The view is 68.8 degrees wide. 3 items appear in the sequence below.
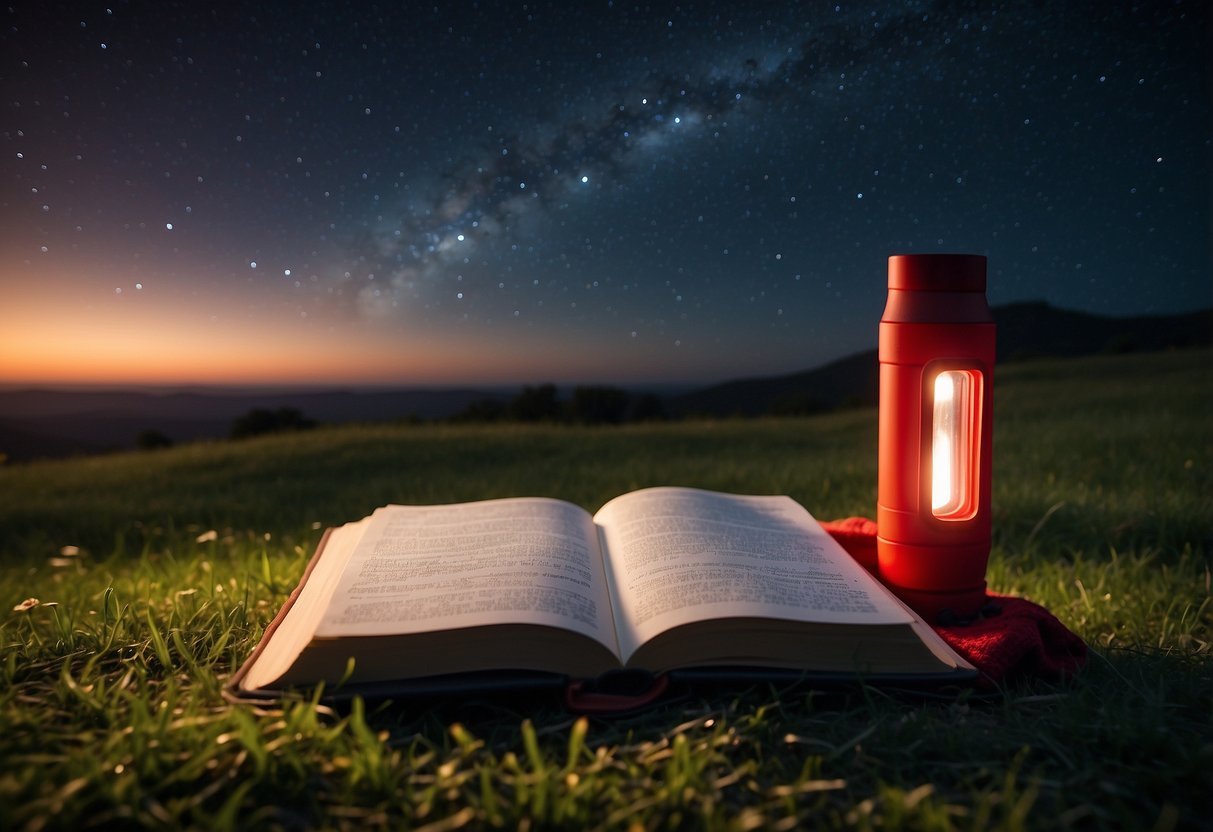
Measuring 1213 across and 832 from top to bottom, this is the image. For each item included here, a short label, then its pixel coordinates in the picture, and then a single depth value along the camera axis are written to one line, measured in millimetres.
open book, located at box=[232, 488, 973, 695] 420
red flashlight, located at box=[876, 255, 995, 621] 503
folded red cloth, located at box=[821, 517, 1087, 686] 467
